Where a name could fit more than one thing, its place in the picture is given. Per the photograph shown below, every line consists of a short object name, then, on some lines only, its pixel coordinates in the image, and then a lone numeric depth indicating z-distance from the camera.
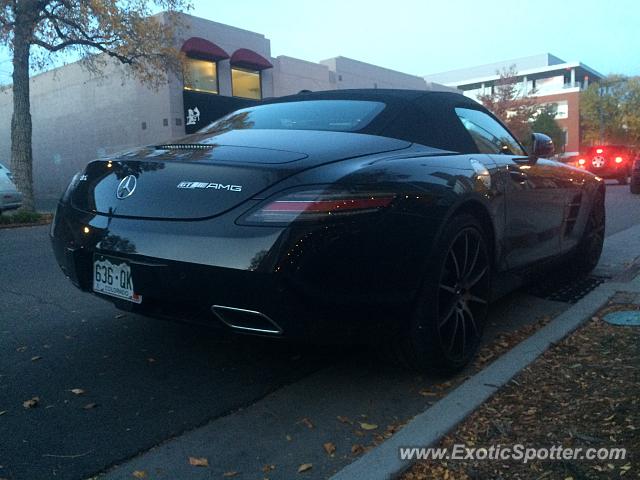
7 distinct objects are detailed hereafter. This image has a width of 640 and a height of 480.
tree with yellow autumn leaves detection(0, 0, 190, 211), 13.51
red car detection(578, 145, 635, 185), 21.36
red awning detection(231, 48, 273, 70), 22.75
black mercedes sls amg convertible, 2.44
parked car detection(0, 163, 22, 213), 13.54
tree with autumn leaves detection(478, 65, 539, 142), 38.62
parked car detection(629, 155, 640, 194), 15.40
